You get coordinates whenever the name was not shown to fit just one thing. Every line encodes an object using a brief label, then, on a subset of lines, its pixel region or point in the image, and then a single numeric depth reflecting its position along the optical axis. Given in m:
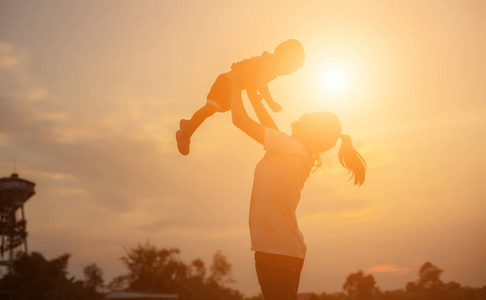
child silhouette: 4.30
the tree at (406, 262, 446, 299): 36.17
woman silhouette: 3.62
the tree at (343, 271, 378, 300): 37.66
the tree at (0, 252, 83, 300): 49.75
